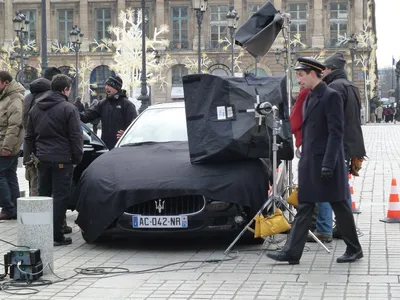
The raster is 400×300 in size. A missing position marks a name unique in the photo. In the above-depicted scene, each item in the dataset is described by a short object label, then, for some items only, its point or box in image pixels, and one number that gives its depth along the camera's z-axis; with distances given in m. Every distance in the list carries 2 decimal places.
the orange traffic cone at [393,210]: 11.84
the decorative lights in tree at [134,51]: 79.16
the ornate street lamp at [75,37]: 55.75
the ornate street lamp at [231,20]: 44.39
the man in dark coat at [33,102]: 11.61
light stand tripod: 9.51
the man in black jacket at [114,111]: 12.95
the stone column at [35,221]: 8.35
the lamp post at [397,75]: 74.19
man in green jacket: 12.09
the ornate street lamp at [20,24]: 43.87
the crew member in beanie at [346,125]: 10.06
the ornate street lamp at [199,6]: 36.63
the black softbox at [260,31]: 10.70
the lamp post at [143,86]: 36.67
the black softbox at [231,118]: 9.96
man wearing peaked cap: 8.73
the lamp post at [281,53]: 70.75
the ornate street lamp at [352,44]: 58.00
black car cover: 9.62
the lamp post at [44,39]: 21.72
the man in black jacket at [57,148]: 10.24
